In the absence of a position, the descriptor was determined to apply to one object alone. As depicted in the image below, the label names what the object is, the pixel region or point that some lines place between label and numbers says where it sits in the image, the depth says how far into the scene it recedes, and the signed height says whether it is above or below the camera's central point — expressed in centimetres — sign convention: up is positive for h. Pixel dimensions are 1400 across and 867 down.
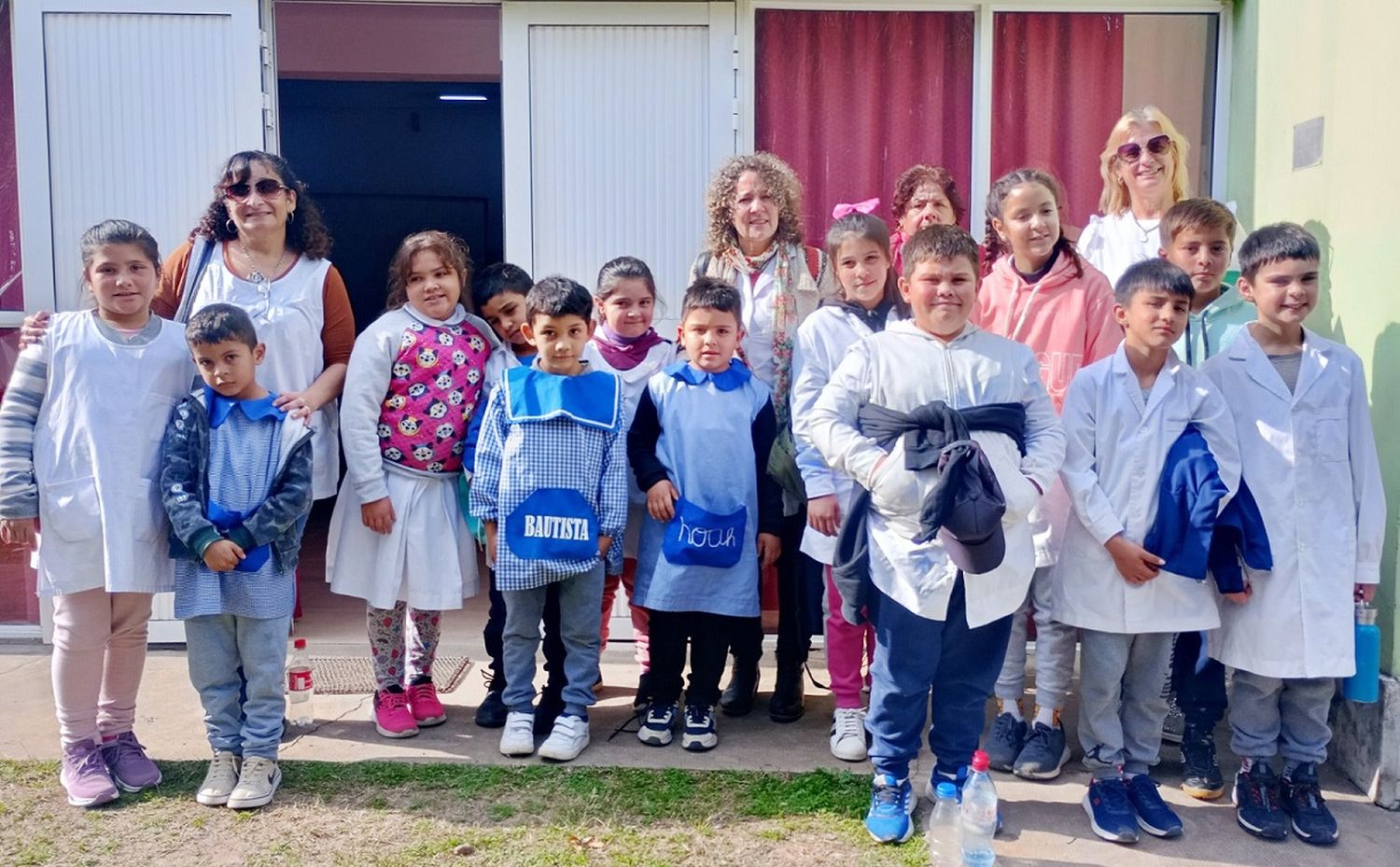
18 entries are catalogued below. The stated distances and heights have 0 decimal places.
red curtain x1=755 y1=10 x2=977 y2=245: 483 +101
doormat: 433 -129
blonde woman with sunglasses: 399 +55
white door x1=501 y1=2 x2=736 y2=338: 465 +85
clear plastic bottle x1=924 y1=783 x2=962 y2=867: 298 -128
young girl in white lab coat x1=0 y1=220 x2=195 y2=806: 330 -36
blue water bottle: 330 -92
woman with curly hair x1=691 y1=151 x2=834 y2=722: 389 +18
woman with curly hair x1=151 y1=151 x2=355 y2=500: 367 +18
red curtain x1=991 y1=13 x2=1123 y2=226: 482 +102
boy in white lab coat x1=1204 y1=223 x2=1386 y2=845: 323 -51
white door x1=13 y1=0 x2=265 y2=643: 453 +88
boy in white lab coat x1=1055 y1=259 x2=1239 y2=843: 317 -55
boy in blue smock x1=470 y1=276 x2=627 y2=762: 350 -47
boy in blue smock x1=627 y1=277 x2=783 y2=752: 361 -51
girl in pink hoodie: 357 +5
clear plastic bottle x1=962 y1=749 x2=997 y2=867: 292 -122
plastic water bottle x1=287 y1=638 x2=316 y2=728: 392 -119
